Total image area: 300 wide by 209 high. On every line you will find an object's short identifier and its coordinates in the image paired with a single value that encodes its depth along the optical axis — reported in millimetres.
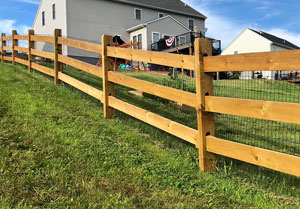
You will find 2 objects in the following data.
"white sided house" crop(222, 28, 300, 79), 33997
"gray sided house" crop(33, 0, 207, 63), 21406
